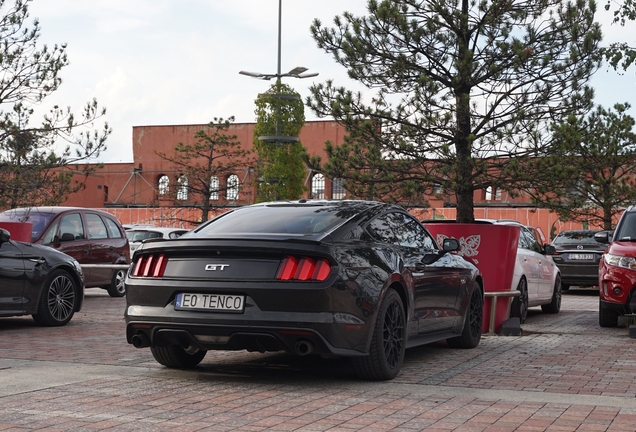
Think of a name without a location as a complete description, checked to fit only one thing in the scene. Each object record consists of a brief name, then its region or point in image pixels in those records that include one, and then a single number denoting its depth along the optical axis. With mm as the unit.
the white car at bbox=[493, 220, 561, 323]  14248
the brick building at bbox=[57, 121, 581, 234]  49812
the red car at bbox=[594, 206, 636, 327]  12750
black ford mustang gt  7105
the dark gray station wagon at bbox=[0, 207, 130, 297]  16672
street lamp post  28880
